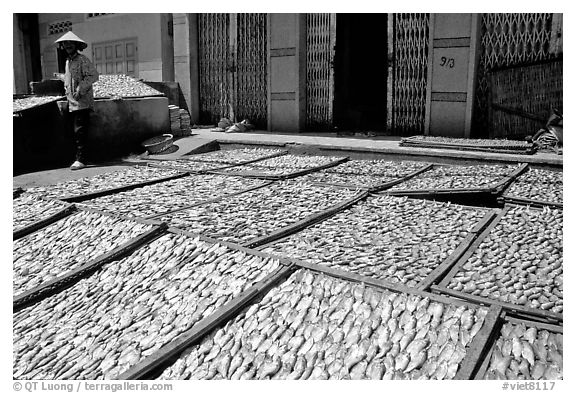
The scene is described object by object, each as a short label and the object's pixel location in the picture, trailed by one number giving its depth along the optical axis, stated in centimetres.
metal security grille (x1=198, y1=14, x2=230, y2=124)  1227
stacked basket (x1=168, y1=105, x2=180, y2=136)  1008
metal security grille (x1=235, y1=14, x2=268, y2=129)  1156
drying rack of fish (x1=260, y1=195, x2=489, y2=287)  343
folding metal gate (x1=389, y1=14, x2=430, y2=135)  943
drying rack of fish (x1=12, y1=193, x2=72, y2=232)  503
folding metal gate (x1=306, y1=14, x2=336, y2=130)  1064
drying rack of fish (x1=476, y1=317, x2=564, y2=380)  235
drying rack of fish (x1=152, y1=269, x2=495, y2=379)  249
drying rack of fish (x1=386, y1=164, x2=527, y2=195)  549
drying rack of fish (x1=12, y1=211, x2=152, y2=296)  402
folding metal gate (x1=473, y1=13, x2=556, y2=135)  829
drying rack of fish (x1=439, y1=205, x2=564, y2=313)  295
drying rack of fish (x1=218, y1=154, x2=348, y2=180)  662
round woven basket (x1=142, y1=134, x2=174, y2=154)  900
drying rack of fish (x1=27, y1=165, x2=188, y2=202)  587
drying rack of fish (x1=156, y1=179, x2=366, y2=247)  426
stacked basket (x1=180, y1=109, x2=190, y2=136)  1052
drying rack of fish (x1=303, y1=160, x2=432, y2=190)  606
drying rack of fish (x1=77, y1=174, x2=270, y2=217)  516
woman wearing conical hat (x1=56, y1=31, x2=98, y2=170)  759
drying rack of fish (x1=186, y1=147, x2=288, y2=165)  808
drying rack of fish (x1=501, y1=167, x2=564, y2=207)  491
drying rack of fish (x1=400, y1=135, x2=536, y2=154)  716
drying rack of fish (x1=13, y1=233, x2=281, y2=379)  288
